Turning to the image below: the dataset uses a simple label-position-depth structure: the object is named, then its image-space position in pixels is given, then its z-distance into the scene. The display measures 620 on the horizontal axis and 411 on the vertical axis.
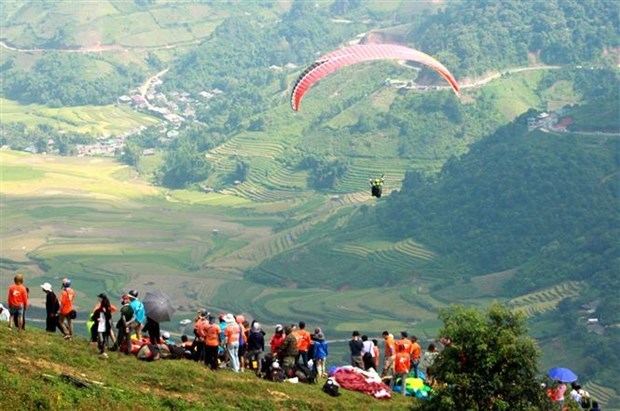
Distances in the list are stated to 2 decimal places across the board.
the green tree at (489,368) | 23.64
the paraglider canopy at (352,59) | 35.19
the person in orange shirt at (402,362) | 26.45
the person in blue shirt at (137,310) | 23.66
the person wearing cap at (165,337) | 25.45
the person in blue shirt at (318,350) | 26.12
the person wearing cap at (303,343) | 25.81
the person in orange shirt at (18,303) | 23.64
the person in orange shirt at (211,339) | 24.11
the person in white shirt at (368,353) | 26.59
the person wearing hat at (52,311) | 24.16
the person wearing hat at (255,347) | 25.27
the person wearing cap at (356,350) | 26.38
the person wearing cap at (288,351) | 25.09
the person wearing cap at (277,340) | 25.20
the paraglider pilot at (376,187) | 34.41
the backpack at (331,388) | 25.03
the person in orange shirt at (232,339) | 24.47
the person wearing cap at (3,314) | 26.37
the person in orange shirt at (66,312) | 24.03
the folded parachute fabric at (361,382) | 25.91
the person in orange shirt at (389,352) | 26.36
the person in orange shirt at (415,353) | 26.59
